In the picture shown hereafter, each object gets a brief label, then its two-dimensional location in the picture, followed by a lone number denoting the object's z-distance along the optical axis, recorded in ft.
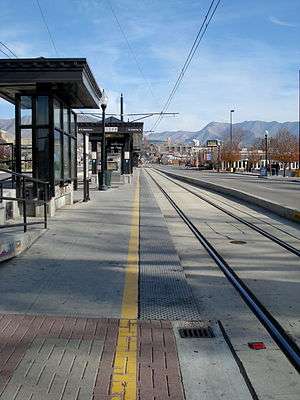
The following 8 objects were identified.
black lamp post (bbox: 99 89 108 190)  90.84
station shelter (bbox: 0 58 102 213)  43.50
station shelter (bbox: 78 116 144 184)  117.39
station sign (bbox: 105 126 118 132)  112.88
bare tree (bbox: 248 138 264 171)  360.48
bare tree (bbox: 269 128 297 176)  250.57
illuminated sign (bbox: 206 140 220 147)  460.83
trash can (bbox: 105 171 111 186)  98.43
